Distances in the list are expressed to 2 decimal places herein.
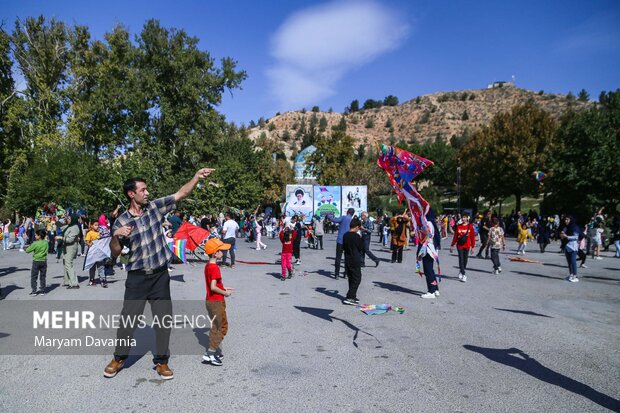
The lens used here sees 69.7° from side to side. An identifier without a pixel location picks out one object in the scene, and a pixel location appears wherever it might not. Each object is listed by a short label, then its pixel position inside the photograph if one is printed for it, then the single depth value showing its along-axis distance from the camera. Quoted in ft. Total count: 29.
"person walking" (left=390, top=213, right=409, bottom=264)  53.57
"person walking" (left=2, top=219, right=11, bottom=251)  72.33
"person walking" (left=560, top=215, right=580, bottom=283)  40.81
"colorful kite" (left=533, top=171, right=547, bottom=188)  111.38
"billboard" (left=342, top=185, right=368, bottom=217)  129.90
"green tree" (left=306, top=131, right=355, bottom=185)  209.30
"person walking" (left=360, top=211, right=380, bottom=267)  47.94
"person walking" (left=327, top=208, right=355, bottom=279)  41.39
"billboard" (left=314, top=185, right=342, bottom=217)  128.57
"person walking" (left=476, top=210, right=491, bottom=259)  62.35
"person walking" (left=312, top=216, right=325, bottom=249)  71.41
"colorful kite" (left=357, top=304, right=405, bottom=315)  26.99
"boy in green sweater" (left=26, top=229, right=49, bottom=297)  32.04
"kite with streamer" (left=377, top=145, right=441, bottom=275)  32.24
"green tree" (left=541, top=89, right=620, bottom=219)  102.32
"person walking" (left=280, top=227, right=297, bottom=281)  40.70
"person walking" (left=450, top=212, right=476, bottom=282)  40.15
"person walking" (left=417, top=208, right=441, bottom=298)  32.19
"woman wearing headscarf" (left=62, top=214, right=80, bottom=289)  34.27
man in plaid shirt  15.78
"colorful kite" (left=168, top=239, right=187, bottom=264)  41.29
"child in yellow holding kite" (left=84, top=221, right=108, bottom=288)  36.42
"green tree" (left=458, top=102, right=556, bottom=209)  138.92
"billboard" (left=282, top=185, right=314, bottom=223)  128.06
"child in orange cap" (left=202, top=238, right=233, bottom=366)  17.60
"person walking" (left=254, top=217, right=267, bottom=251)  73.15
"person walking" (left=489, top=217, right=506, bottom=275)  45.85
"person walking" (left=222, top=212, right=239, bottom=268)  47.55
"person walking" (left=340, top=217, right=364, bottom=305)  29.81
